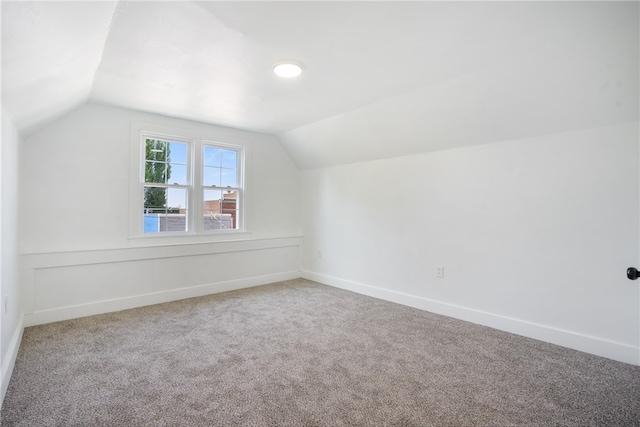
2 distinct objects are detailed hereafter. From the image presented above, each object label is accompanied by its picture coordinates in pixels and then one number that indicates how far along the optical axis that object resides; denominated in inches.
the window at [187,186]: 158.6
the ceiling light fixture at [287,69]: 100.7
